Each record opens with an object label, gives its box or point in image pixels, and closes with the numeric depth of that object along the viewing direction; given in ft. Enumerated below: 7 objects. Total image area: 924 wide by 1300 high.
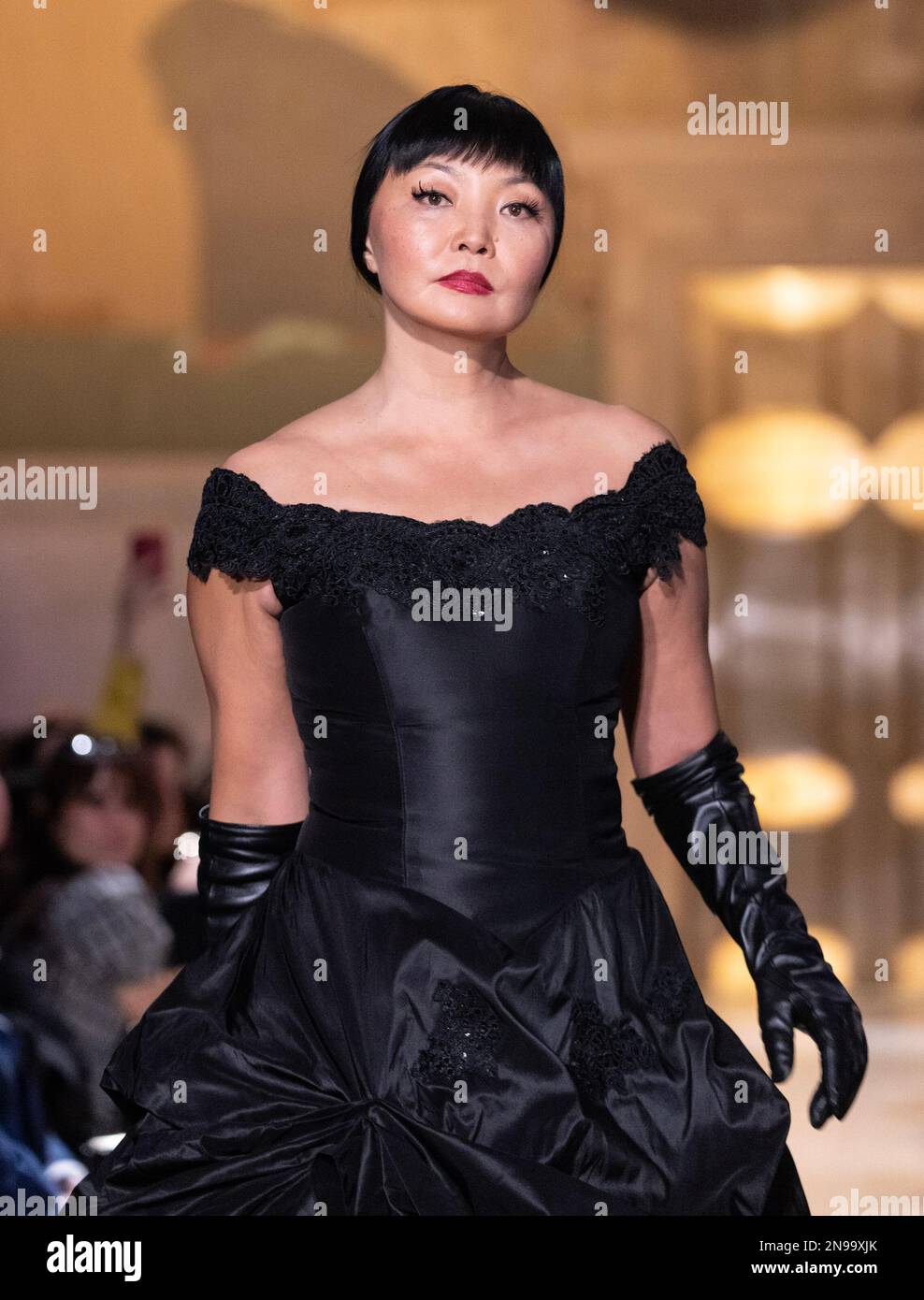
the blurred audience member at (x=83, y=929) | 11.43
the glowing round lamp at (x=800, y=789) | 16.14
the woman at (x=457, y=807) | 4.92
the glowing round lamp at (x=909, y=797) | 16.24
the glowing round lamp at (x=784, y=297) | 16.03
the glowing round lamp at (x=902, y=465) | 16.19
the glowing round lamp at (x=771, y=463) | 15.99
